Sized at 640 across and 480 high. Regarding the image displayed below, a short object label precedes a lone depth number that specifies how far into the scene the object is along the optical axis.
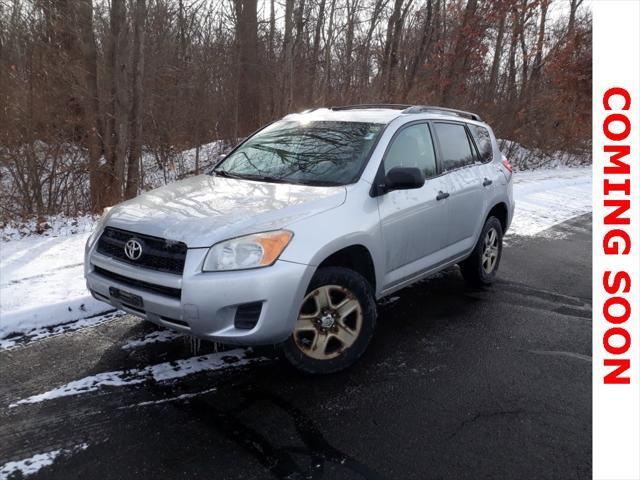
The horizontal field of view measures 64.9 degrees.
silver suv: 2.96
